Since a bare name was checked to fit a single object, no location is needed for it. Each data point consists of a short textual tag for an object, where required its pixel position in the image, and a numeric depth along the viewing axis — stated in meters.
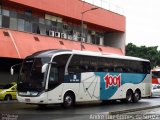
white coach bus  20.42
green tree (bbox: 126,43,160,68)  86.19
